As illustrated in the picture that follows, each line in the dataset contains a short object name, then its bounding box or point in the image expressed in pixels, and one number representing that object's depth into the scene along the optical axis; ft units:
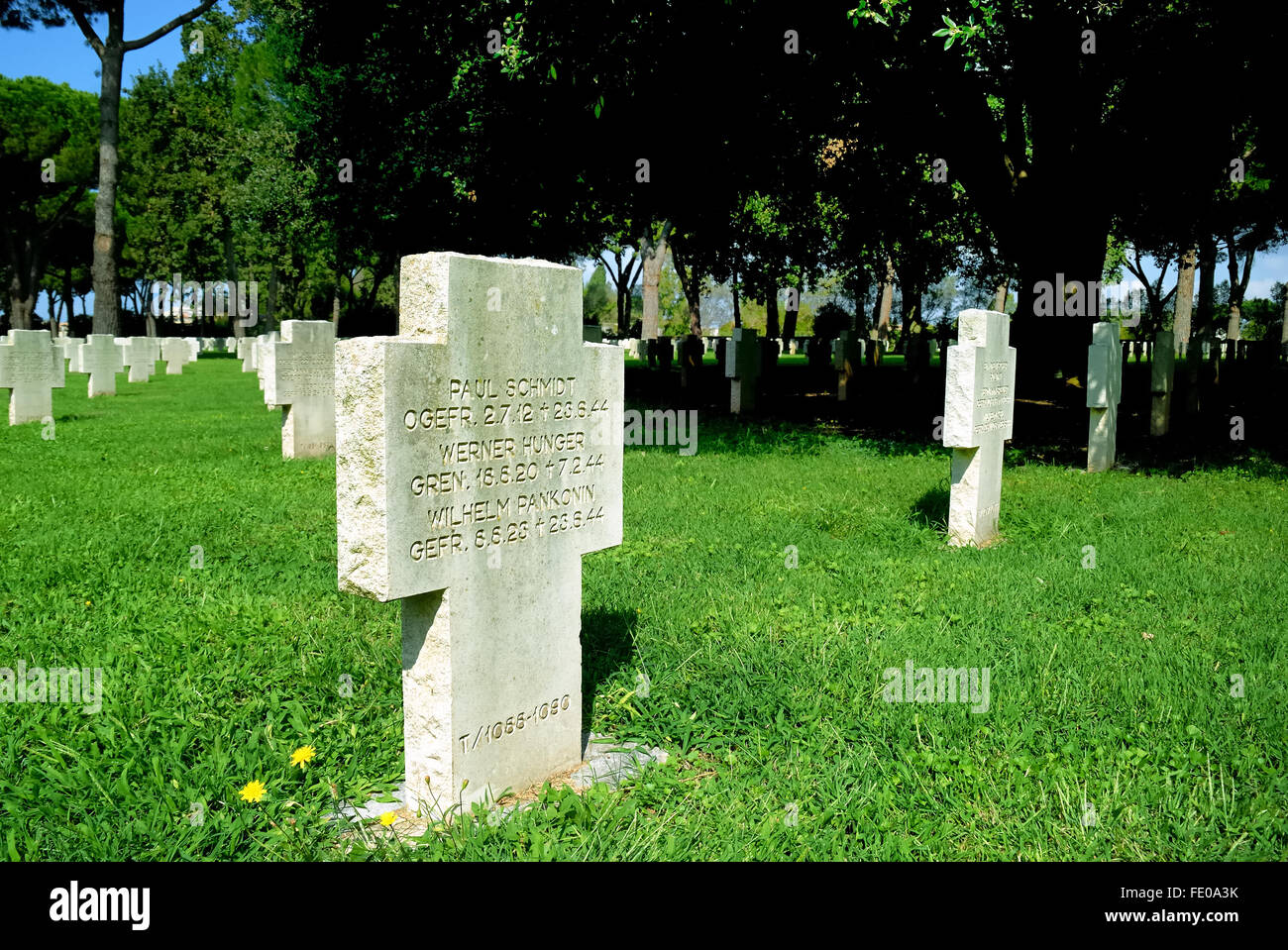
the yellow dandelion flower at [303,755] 11.32
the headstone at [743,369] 52.85
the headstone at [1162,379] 41.52
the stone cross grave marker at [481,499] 9.77
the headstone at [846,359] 60.10
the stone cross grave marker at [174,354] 88.84
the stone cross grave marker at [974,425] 23.25
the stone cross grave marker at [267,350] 36.84
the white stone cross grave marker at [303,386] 36.86
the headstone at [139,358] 77.61
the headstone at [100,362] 60.85
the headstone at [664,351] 90.99
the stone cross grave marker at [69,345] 80.85
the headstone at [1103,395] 33.99
